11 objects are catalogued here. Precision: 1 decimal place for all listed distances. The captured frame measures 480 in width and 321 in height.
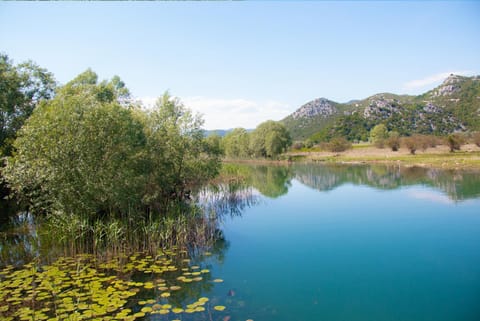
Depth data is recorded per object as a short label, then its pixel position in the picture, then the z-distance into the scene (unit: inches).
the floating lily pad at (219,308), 327.0
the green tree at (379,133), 3978.8
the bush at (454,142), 2321.6
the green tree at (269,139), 2787.9
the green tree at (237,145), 3171.8
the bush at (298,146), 3882.9
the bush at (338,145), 3169.3
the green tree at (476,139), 2313.7
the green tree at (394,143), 2807.6
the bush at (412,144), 2502.5
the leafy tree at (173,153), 693.9
